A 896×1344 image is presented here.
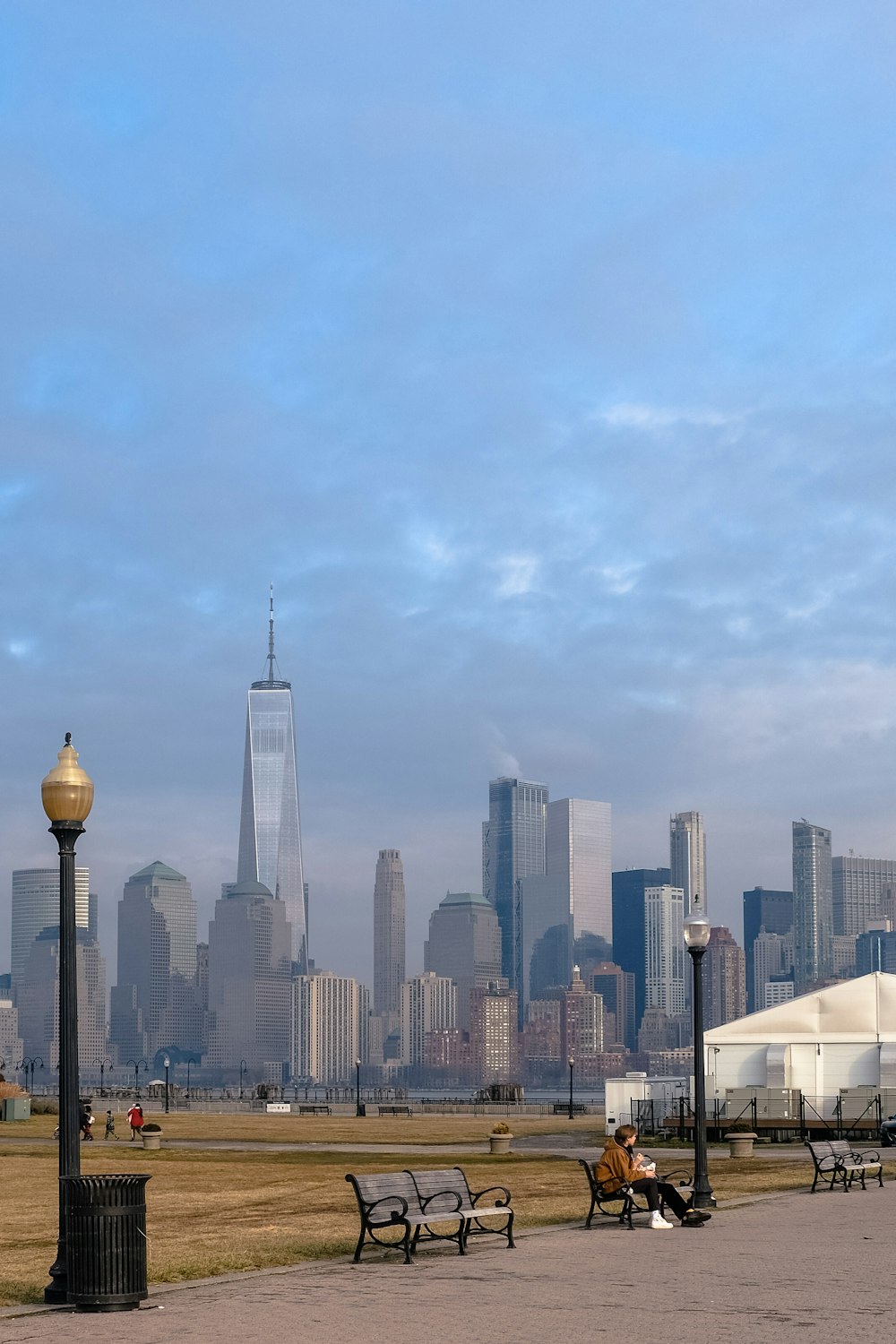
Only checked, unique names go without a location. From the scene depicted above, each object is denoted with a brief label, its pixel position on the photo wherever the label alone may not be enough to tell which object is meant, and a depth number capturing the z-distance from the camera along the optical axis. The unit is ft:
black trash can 49.67
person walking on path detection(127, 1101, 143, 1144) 172.46
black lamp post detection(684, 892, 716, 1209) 82.12
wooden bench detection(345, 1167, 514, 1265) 61.67
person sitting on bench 72.74
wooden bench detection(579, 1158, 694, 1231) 72.49
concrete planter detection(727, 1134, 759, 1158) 131.75
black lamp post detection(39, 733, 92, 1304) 51.39
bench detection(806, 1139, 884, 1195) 92.43
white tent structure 191.62
